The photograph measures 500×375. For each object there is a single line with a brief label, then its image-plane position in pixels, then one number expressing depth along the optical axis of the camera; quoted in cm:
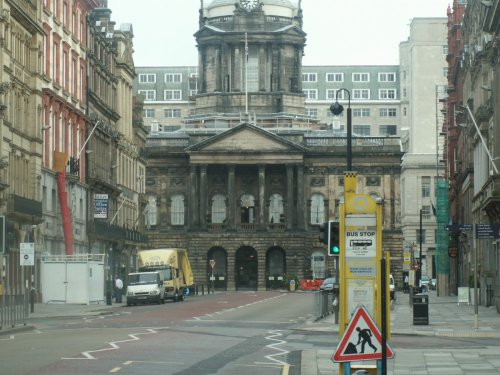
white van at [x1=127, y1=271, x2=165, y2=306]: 7950
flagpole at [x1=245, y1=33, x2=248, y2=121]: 16632
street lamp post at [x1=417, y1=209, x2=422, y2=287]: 12019
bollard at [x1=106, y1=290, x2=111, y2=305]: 7717
